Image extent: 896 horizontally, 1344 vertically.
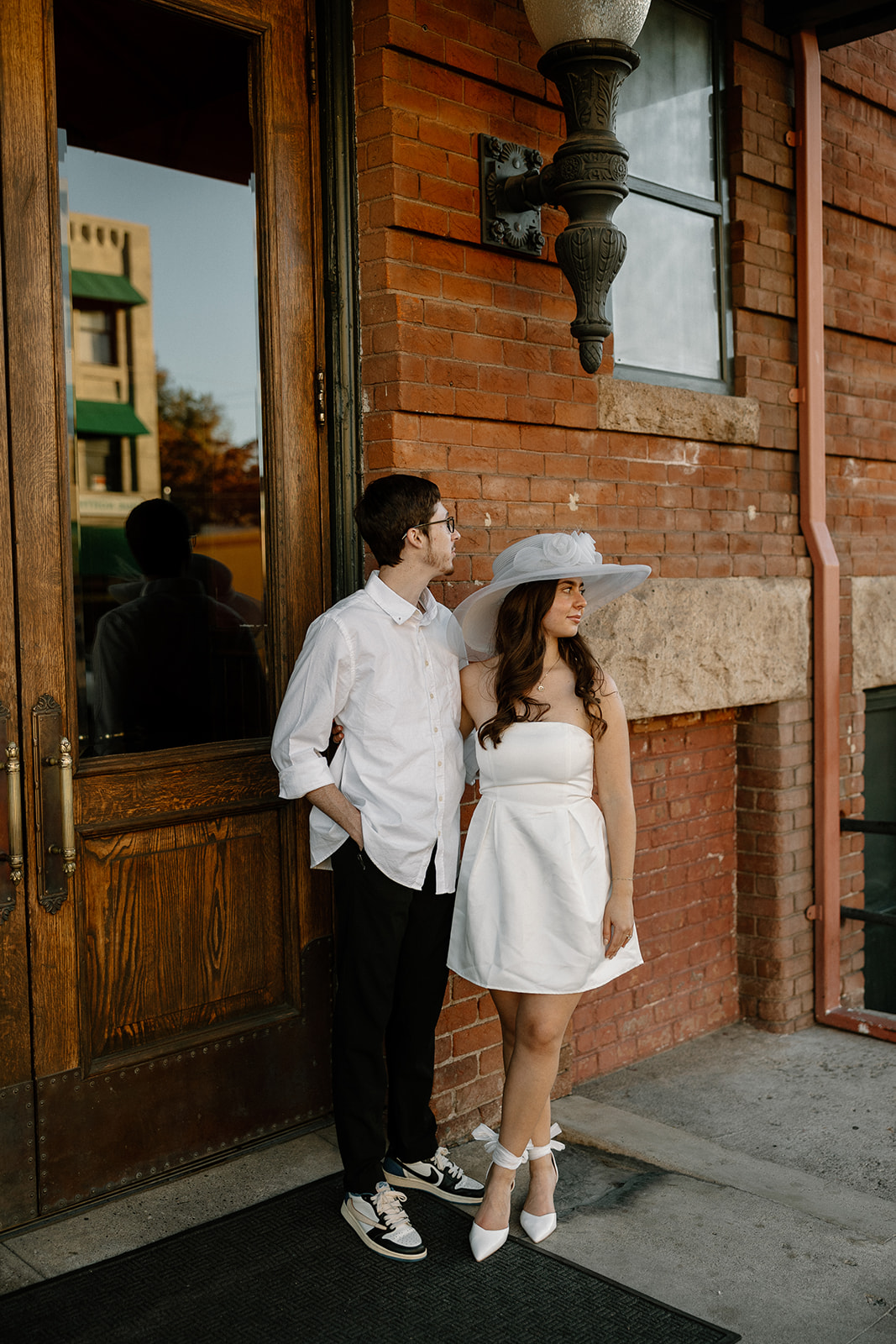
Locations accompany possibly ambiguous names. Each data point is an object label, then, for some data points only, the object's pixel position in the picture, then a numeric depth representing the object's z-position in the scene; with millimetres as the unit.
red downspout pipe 4926
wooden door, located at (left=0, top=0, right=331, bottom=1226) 3018
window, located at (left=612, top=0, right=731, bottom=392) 4555
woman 3080
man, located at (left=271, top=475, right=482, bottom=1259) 3037
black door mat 2668
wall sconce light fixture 3393
